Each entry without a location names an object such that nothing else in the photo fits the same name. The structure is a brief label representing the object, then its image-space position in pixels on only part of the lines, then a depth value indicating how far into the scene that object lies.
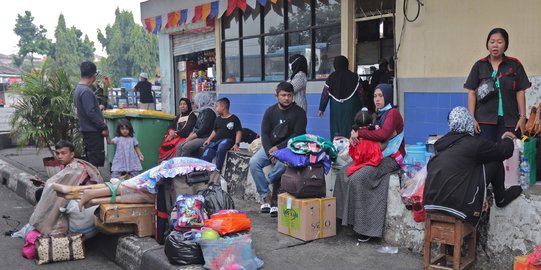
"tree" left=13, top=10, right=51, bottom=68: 76.44
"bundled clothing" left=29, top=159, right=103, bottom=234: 5.93
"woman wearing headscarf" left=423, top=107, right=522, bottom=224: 4.22
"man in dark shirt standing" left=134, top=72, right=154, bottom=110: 16.75
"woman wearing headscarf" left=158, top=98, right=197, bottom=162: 9.07
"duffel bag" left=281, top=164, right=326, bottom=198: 5.58
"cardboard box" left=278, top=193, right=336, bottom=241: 5.53
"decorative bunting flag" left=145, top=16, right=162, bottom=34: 14.07
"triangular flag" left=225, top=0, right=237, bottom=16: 11.02
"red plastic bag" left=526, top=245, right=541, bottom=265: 3.79
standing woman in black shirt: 5.02
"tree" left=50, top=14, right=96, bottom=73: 72.63
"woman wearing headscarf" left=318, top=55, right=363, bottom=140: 7.97
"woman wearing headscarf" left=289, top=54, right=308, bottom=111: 7.68
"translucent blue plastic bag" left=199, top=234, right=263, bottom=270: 4.71
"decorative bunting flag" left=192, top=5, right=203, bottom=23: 12.18
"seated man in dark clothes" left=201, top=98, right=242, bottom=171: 7.97
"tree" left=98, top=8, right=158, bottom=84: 70.31
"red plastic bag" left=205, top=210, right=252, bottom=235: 4.86
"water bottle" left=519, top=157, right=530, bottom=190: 4.77
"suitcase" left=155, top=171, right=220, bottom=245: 5.59
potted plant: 9.01
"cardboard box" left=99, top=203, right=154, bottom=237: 5.70
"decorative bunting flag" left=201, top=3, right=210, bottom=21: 11.90
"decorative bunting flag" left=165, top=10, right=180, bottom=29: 13.14
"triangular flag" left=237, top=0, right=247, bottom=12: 10.77
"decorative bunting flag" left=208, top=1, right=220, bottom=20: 11.71
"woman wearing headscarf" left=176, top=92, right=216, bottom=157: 8.51
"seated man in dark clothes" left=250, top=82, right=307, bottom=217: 6.57
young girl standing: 8.47
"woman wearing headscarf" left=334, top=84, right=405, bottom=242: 5.47
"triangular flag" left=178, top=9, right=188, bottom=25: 12.81
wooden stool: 4.27
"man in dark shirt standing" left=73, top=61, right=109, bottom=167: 7.21
